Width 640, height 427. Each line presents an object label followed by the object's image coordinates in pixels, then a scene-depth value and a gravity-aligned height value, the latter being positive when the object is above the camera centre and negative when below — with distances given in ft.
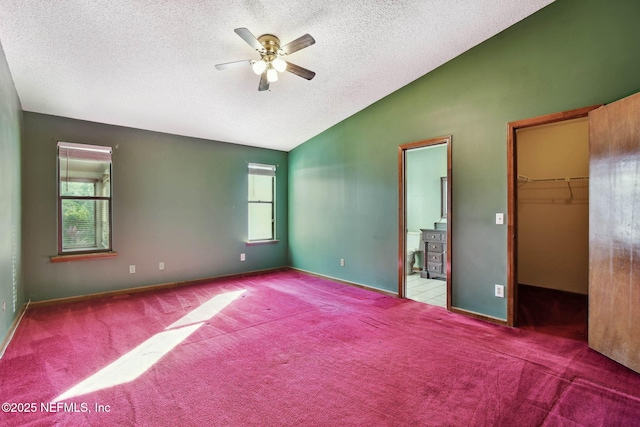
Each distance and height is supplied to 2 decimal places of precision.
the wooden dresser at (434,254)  17.42 -2.34
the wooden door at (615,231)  7.50 -0.47
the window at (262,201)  19.12 +0.77
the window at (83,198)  13.28 +0.70
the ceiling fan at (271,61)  8.63 +4.58
